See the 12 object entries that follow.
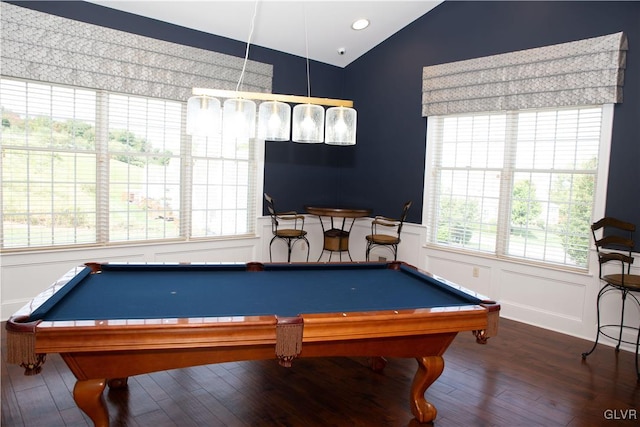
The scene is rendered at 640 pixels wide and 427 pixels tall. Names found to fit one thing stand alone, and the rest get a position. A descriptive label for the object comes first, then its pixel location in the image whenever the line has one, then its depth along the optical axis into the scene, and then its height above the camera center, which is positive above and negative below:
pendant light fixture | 2.48 +0.40
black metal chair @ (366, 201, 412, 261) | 5.07 -0.56
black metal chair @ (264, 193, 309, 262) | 5.28 -0.54
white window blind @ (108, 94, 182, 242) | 4.45 +0.12
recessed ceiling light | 5.05 +1.96
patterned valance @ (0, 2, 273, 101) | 3.74 +1.19
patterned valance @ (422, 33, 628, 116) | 3.74 +1.16
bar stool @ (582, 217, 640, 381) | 3.41 -0.47
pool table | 1.78 -0.62
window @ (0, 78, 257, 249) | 3.90 +0.07
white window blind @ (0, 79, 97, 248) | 3.84 +0.10
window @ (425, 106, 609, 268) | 4.06 +0.13
